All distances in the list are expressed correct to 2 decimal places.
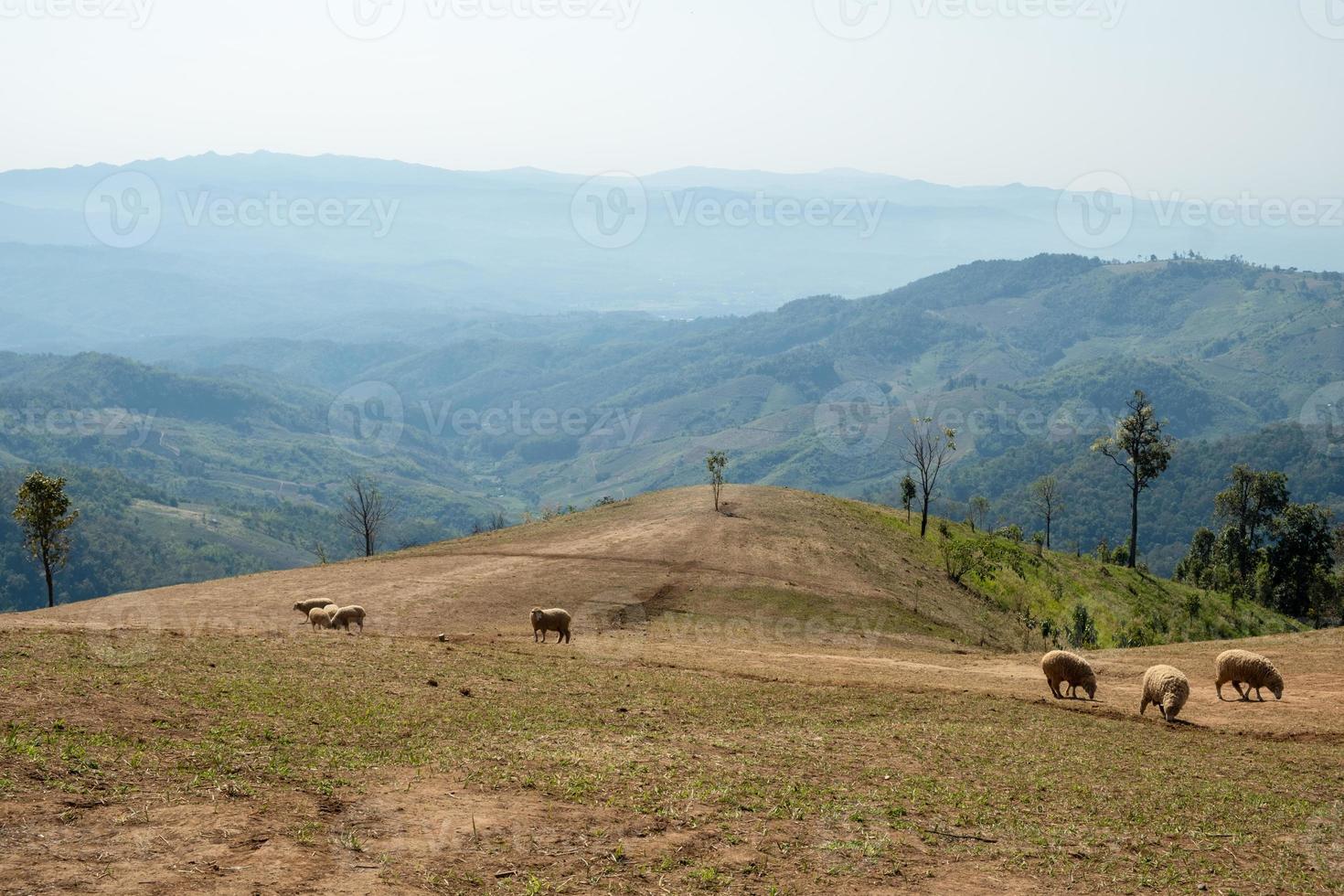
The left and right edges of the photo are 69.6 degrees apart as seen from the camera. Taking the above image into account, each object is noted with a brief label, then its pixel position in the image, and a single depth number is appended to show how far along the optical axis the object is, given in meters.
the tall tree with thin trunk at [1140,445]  92.69
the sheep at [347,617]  39.69
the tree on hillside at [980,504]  121.50
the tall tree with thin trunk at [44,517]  53.31
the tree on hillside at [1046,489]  112.69
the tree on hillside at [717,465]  74.06
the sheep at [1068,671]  31.14
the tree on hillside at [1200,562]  104.61
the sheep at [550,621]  39.03
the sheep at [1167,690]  27.70
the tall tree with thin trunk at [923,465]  80.25
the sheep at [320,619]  39.28
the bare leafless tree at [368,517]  91.12
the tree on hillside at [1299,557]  92.50
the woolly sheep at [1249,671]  30.80
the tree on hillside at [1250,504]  103.06
